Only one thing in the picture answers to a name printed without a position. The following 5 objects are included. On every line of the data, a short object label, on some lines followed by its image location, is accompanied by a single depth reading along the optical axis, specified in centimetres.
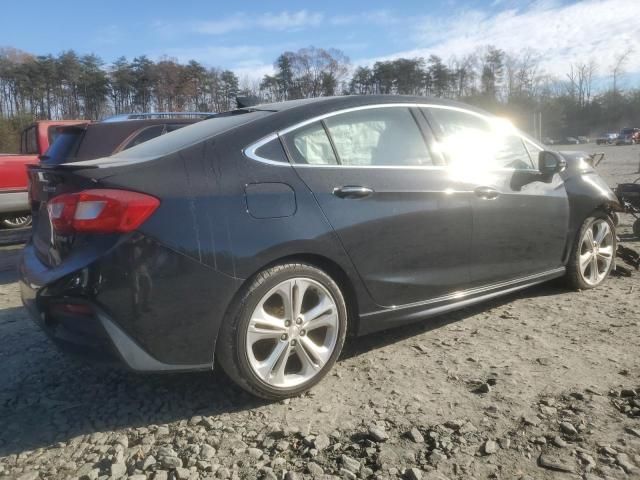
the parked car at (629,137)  5697
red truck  848
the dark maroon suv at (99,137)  626
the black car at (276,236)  237
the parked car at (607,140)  6438
